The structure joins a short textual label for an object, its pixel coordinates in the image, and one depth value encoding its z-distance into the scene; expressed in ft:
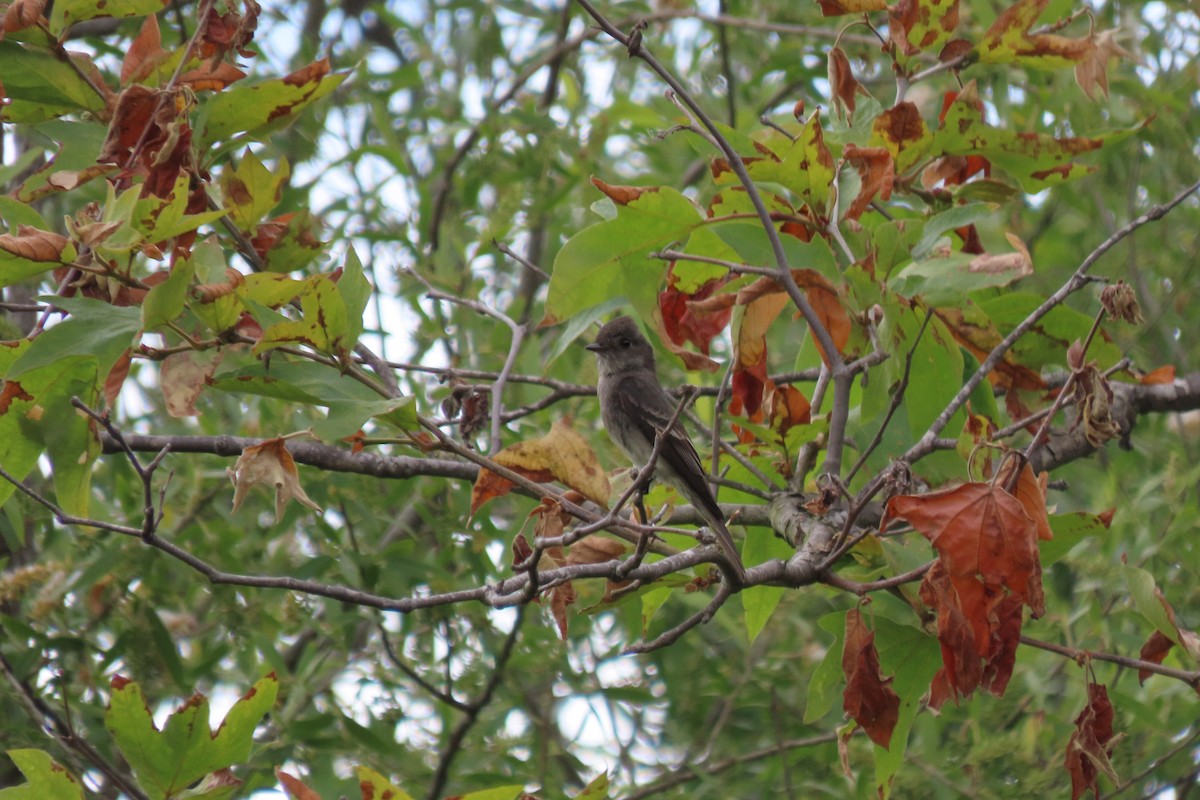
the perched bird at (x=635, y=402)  26.96
